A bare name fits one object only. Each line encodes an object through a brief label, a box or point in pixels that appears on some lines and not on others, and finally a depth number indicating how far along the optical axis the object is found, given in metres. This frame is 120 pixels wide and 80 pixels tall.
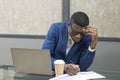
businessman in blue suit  4.14
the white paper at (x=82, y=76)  3.54
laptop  3.53
